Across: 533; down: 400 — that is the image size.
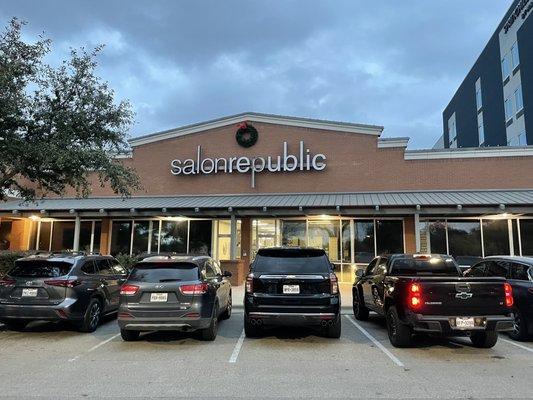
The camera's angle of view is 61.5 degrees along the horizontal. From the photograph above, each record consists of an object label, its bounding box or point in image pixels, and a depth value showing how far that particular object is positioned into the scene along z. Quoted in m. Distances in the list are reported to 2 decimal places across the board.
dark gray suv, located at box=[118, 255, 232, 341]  8.11
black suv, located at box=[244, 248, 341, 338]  8.18
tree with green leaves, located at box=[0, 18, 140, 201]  11.70
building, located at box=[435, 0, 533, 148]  31.30
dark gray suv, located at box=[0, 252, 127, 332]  8.94
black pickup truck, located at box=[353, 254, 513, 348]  7.49
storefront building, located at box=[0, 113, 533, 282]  19.25
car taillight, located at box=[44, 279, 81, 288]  9.07
